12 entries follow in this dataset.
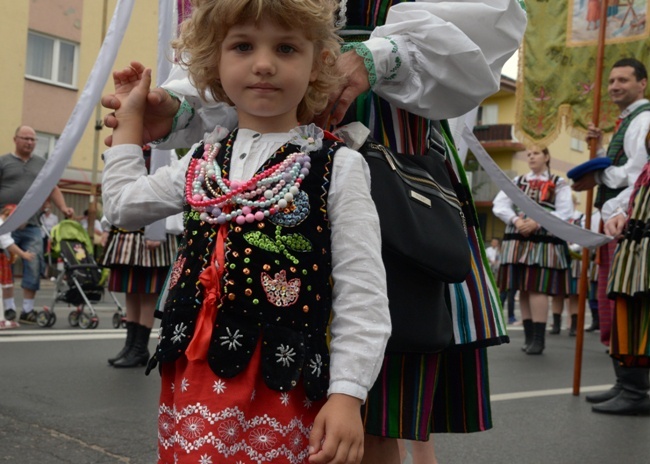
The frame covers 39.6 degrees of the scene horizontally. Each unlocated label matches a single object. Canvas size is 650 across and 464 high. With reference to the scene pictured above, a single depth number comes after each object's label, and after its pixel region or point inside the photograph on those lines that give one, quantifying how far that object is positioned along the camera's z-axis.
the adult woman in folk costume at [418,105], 1.99
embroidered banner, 6.08
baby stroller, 8.61
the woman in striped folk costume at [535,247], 8.27
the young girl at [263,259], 1.54
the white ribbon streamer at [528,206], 2.95
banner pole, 5.64
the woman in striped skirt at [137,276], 5.74
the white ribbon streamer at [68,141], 2.21
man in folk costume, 4.87
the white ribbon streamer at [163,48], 2.44
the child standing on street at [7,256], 8.20
